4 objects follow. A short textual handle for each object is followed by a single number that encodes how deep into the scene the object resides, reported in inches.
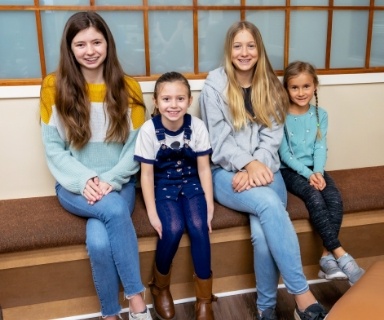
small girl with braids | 74.5
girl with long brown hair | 65.7
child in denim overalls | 68.8
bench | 68.6
